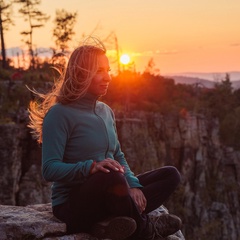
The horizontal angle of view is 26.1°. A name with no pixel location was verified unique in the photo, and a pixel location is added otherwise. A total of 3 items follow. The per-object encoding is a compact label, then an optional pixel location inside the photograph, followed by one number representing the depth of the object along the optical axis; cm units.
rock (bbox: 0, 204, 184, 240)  379
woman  366
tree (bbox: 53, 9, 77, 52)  3450
